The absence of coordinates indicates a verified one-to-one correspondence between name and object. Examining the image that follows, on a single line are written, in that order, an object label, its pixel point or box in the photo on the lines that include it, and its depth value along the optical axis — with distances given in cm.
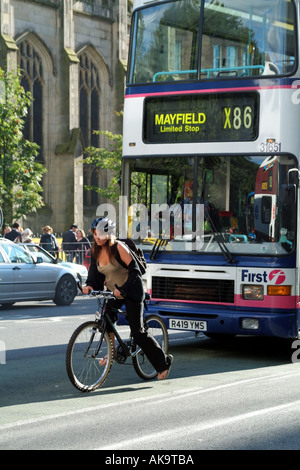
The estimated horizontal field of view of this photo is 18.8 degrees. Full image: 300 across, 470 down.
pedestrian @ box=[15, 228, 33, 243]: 2438
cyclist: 867
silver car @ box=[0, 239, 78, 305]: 1908
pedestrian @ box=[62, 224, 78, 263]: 2747
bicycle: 852
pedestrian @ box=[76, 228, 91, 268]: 2783
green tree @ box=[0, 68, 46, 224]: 2905
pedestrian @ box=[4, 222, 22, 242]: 2448
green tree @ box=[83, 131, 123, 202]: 4016
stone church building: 3941
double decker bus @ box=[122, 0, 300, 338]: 1074
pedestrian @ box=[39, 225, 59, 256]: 2569
